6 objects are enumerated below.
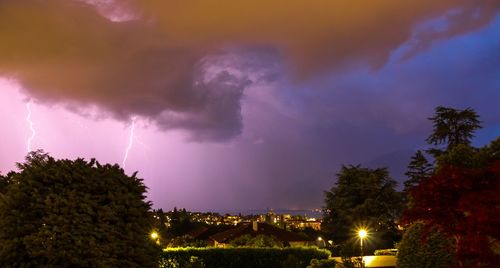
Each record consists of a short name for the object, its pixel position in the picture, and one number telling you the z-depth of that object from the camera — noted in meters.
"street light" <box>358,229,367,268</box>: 29.11
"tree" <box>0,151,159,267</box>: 11.84
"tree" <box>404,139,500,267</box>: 11.65
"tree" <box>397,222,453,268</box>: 17.91
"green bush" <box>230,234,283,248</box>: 35.72
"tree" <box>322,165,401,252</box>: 55.19
